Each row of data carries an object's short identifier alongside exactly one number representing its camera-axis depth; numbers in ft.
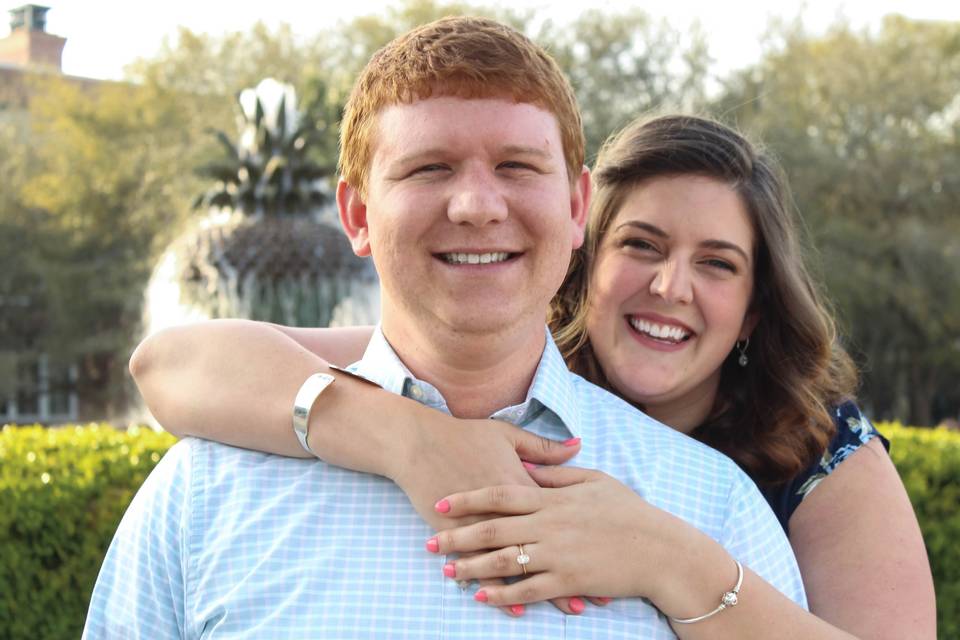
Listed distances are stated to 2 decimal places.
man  6.15
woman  6.08
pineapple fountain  27.04
